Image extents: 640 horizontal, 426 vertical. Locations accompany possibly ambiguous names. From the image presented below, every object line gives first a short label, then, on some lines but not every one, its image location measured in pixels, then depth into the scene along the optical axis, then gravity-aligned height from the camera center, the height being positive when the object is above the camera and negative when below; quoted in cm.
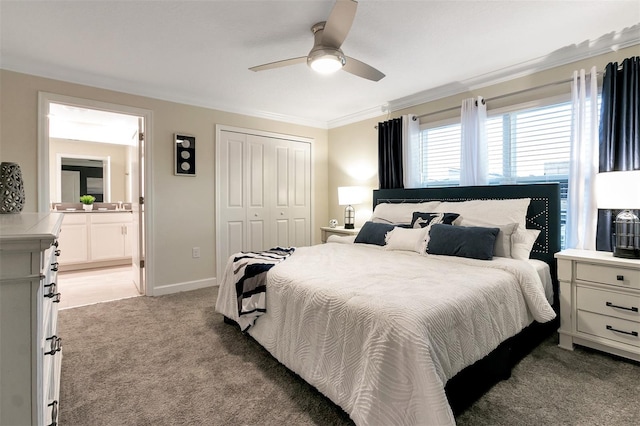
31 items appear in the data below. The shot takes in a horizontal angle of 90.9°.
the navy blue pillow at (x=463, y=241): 243 -25
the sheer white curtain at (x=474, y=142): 328 +72
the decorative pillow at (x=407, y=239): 278 -26
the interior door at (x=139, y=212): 379 -1
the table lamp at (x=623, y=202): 210 +6
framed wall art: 388 +70
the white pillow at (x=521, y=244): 254 -27
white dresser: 83 -31
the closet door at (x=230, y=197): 426 +19
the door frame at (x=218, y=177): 421 +46
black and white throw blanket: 221 -54
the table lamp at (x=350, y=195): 446 +22
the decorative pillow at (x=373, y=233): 317 -23
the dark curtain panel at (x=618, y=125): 237 +66
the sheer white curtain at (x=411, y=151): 392 +75
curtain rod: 281 +116
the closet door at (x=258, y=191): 453 +29
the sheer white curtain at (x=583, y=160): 258 +42
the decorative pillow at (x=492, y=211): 270 +0
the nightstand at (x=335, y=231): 428 -29
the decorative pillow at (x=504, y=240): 255 -24
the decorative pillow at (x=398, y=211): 338 +0
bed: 130 -55
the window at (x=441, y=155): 367 +67
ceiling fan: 186 +115
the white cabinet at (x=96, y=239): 499 -47
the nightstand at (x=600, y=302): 208 -64
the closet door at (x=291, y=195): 481 +25
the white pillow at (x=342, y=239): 352 -33
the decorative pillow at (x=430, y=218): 292 -7
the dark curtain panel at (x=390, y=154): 405 +75
